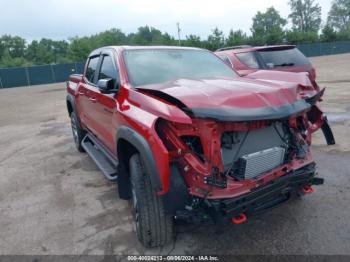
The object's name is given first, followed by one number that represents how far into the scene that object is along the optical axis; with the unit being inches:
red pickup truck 91.8
